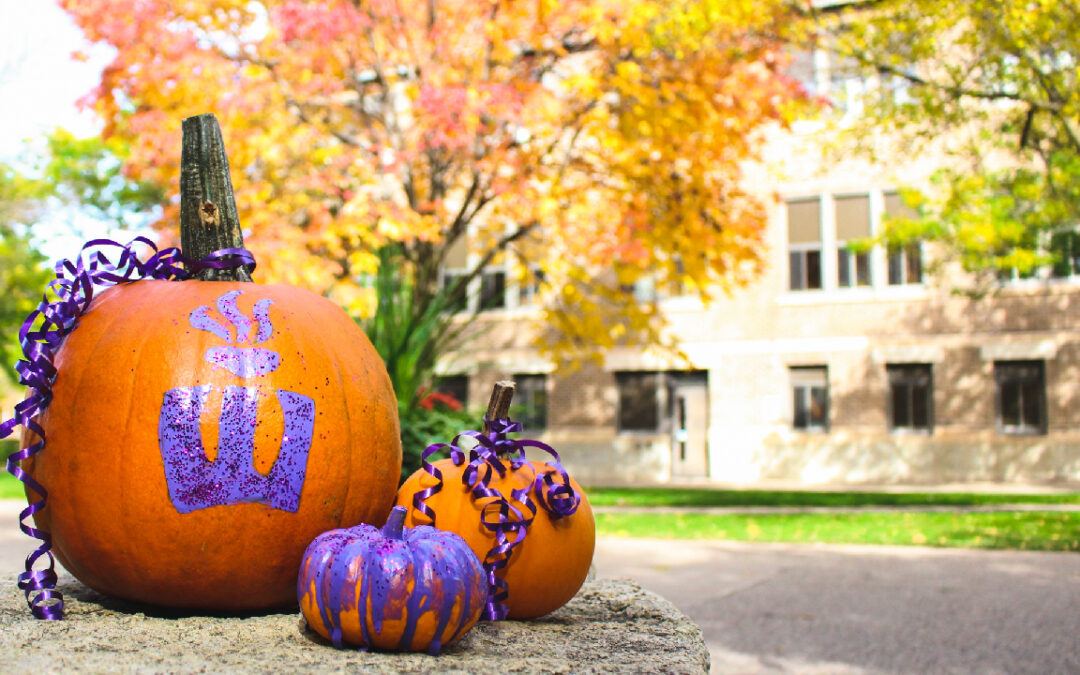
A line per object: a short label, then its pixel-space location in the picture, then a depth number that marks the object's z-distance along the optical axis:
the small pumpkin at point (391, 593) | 2.12
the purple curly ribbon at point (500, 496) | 2.59
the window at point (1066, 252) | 16.56
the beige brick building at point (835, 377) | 21.06
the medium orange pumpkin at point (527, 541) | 2.63
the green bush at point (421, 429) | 5.36
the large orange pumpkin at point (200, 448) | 2.35
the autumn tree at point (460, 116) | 10.73
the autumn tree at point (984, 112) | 10.15
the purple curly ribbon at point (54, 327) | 2.47
